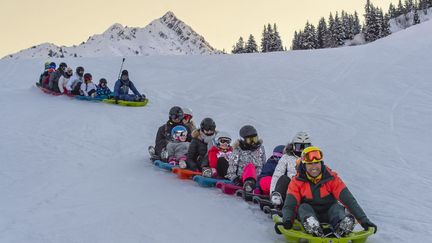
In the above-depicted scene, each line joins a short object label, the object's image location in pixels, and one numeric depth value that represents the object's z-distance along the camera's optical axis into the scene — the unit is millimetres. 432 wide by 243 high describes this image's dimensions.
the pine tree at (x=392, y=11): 118188
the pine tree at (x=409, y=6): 114688
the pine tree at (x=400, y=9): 116138
